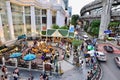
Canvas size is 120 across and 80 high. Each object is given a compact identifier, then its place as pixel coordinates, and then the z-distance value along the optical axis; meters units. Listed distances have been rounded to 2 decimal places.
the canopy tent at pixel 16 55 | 9.64
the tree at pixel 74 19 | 55.95
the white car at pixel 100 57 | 12.96
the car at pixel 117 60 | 11.94
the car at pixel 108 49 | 16.46
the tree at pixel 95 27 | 29.66
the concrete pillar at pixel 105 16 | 25.50
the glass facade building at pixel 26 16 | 16.05
